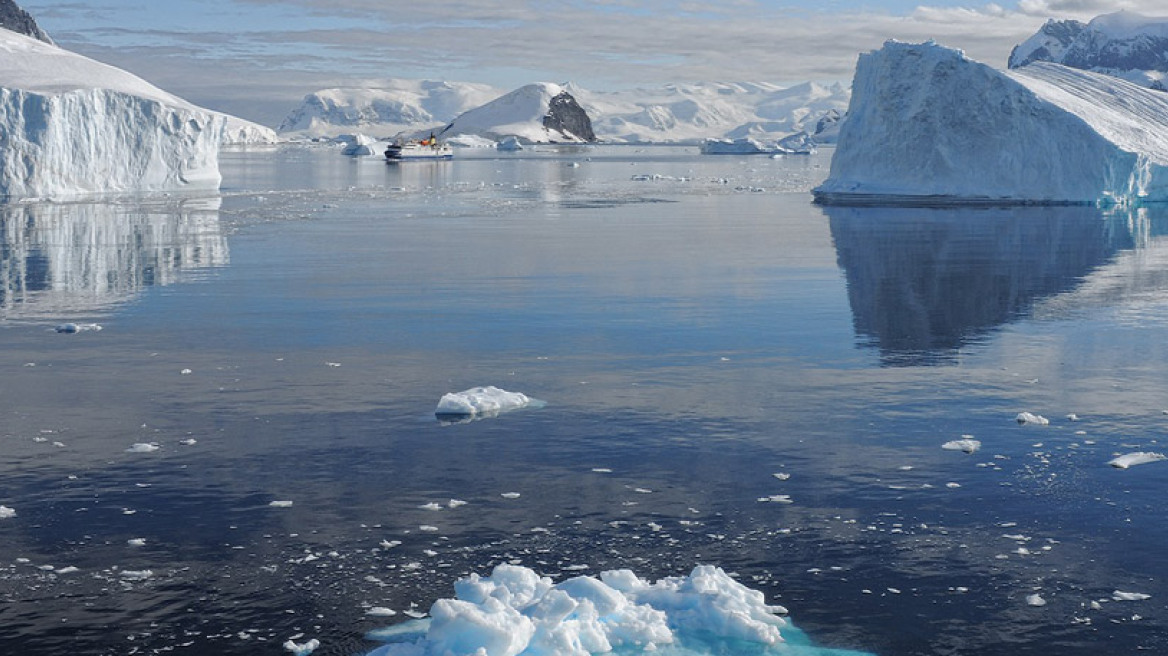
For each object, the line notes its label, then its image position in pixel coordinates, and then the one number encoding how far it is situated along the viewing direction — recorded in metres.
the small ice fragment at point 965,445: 10.70
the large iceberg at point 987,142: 43.69
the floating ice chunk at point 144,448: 10.54
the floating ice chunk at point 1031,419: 11.59
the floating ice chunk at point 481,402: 11.89
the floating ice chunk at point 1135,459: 10.19
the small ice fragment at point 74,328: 16.69
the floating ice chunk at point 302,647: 6.62
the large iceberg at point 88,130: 46.91
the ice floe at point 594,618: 6.39
